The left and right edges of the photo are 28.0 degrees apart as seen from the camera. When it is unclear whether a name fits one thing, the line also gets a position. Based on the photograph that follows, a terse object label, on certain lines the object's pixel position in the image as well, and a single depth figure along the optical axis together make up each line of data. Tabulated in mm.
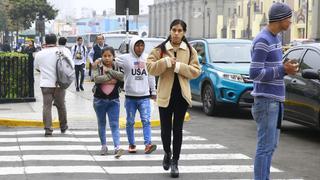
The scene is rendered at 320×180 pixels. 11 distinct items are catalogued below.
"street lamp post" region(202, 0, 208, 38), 111688
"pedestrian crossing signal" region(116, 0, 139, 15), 14617
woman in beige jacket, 7427
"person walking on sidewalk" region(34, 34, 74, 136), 10820
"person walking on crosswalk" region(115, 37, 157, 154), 8922
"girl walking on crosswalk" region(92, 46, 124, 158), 8961
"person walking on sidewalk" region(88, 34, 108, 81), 19891
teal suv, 13695
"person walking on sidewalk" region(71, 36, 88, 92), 20281
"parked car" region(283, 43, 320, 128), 10062
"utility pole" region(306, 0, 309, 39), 67706
